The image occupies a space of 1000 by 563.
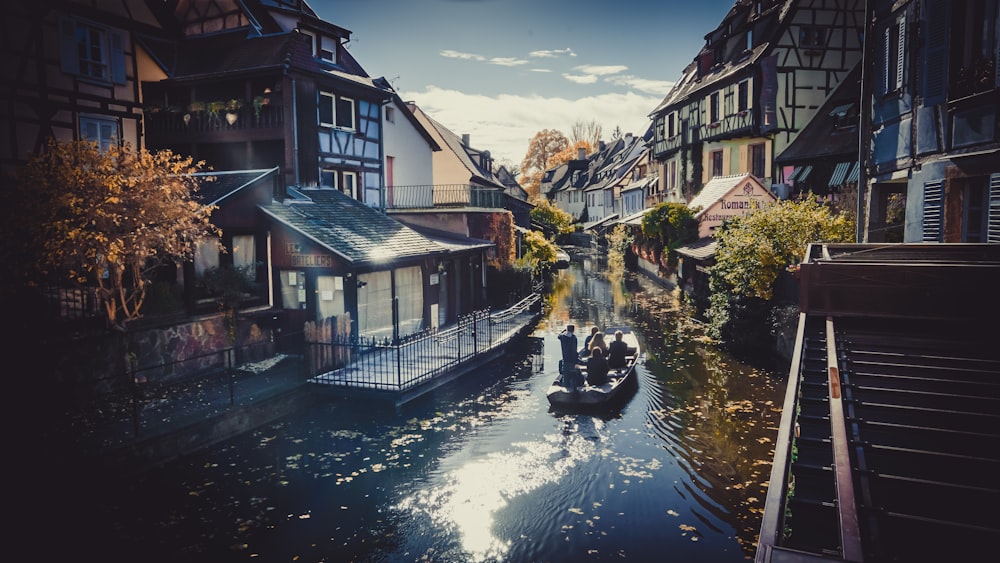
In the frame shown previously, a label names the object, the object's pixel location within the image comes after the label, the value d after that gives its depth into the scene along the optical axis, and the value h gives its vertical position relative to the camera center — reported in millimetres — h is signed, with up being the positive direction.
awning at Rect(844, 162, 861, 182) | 23314 +2275
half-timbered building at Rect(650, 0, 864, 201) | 31016 +8569
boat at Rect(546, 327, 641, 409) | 15070 -3934
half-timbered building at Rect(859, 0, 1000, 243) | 10711 +2400
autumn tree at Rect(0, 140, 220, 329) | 12320 +455
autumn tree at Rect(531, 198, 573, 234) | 59188 +1943
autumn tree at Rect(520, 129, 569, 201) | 91062 +12769
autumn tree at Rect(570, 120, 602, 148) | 92938 +15302
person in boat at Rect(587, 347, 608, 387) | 15922 -3506
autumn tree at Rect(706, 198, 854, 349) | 17953 -594
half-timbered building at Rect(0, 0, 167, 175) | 18594 +5631
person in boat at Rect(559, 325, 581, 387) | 15492 -3237
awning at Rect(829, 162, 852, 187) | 24328 +2474
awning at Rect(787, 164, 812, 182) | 27328 +2788
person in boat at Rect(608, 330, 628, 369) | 17469 -3399
